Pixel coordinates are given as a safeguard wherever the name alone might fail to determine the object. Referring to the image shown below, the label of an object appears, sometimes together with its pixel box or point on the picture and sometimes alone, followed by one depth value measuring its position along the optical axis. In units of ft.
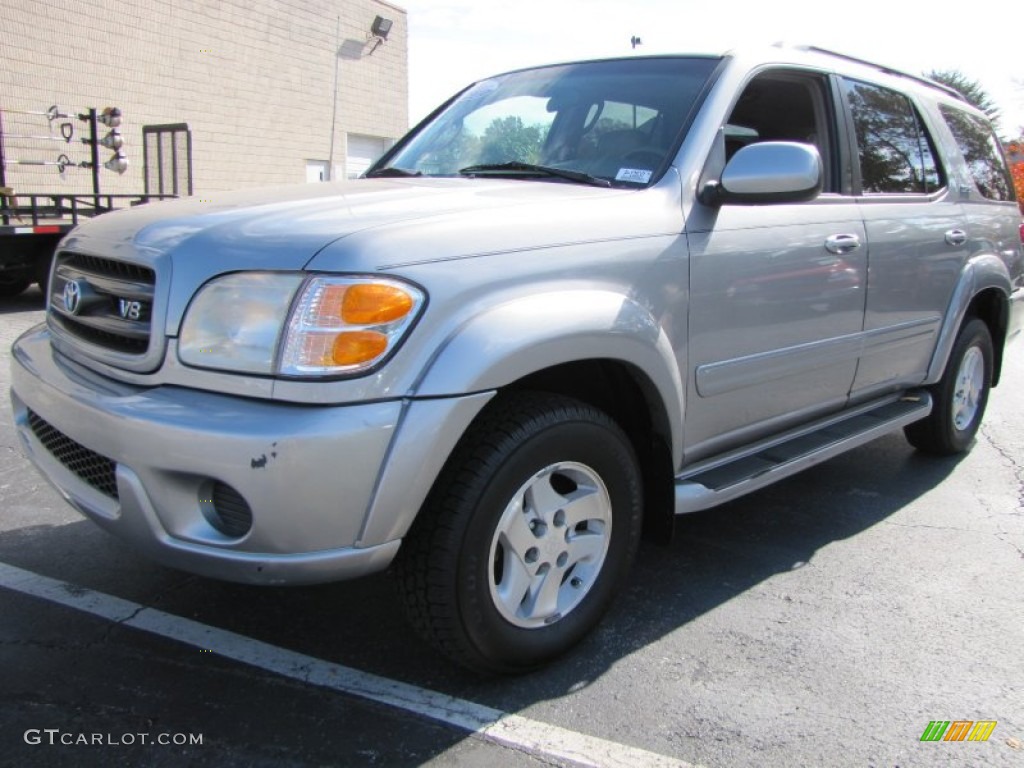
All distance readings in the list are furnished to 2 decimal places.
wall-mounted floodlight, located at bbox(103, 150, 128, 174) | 43.29
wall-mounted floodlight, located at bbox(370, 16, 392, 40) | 68.64
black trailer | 32.73
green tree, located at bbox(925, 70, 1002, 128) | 124.06
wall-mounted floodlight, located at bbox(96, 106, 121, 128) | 42.27
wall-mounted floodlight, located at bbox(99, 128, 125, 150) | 43.32
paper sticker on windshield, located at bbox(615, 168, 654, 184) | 9.60
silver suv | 6.88
